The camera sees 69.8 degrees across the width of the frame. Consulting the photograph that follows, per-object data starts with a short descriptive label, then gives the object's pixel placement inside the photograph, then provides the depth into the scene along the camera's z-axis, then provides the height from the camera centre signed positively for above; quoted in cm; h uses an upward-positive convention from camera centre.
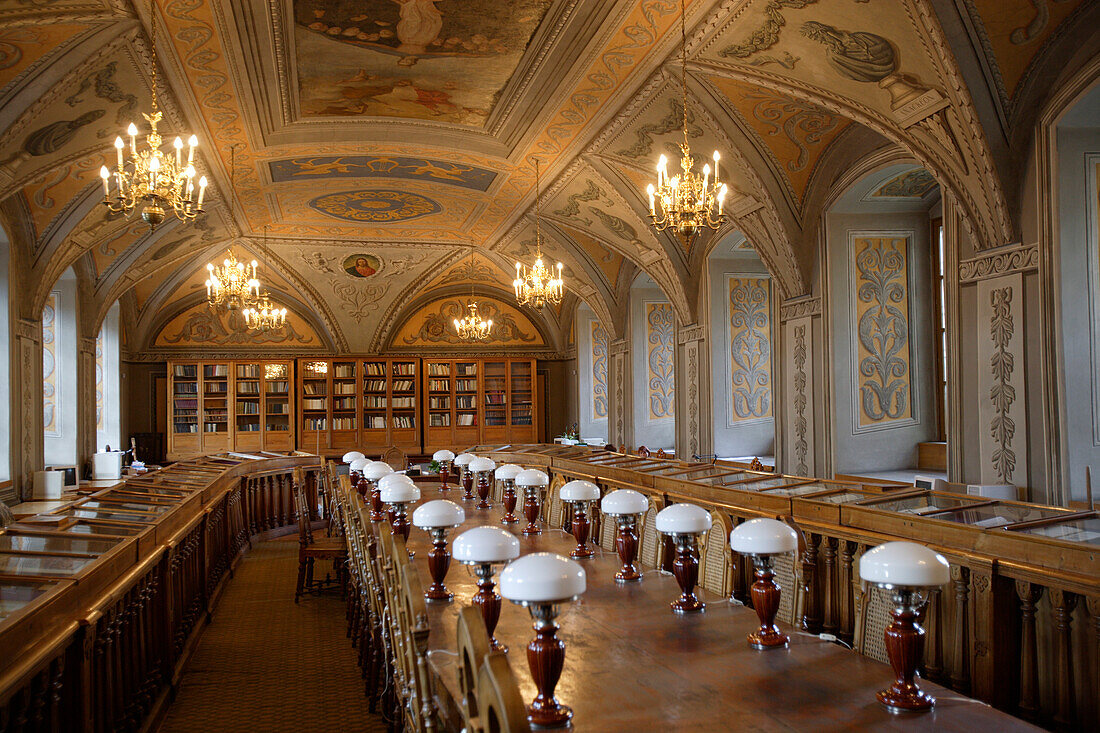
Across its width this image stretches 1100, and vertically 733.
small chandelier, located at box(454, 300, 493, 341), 1475 +116
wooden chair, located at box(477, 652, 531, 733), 131 -53
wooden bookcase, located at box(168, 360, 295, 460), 1655 -30
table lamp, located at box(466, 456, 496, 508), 607 -70
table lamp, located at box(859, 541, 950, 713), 207 -59
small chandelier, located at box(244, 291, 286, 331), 1181 +118
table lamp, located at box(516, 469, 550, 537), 479 -66
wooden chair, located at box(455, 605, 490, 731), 154 -54
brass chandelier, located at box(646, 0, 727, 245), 570 +137
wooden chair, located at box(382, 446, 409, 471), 1222 -110
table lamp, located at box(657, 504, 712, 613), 298 -60
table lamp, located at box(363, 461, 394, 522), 614 -66
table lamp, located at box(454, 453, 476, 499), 702 -80
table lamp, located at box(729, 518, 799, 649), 258 -57
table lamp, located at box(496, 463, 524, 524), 538 -75
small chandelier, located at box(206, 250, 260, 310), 1013 +140
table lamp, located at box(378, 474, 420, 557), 450 -61
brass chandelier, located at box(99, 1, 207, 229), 513 +139
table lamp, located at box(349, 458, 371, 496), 741 -85
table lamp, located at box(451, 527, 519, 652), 257 -54
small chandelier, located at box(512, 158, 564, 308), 1001 +131
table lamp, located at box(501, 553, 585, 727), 200 -58
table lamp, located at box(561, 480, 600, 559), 392 -64
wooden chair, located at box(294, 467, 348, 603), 679 -136
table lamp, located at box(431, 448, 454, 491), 783 -73
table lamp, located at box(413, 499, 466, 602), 331 -59
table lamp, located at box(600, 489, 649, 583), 344 -62
